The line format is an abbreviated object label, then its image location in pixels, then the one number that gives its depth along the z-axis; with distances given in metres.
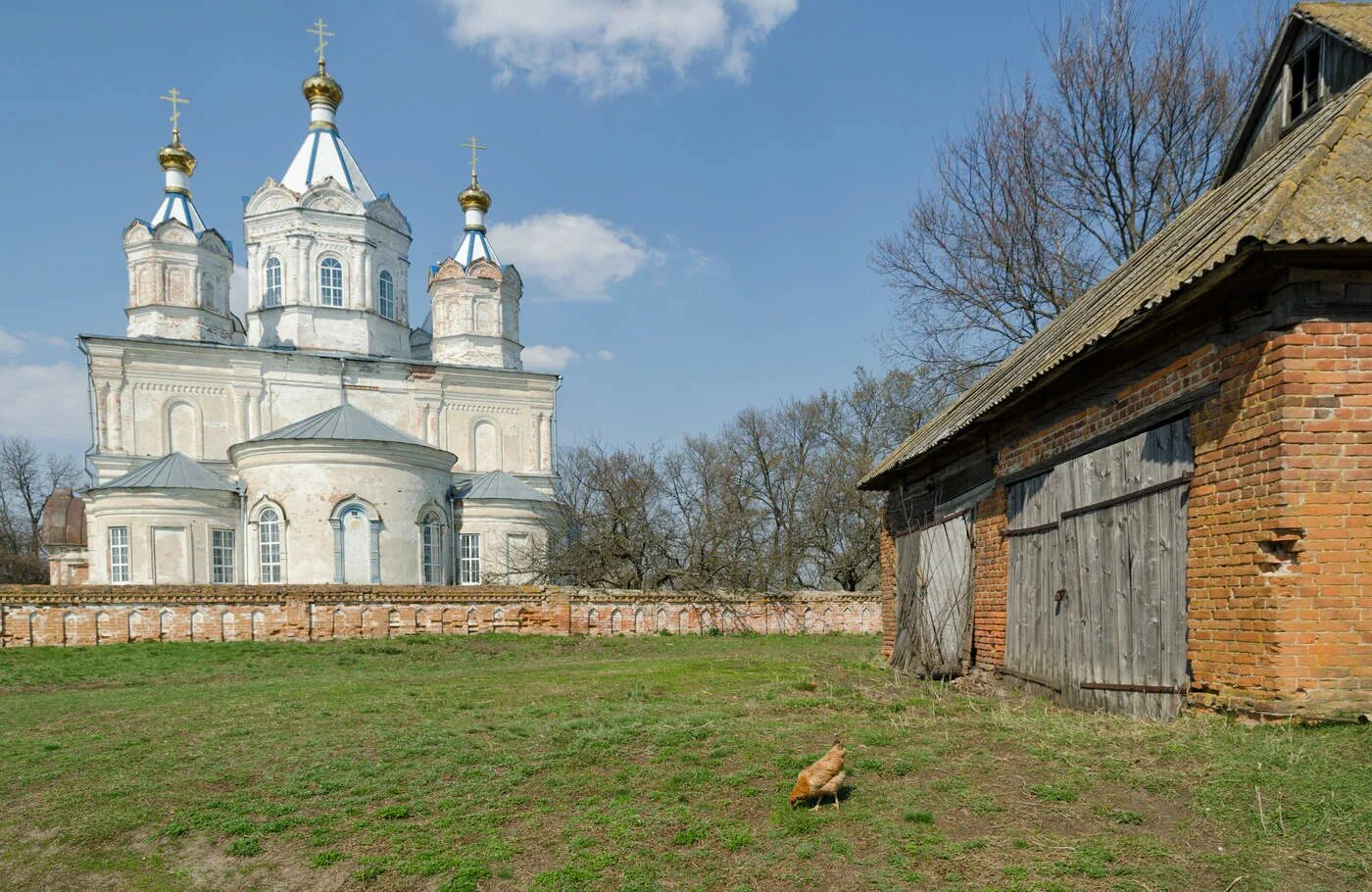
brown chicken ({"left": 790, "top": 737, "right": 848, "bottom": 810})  5.29
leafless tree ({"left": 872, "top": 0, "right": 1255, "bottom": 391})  18.88
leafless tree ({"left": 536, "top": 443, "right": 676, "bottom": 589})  26.69
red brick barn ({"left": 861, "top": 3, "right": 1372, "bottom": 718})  5.55
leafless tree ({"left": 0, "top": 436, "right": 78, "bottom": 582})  52.88
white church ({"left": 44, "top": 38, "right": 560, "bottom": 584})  26.97
